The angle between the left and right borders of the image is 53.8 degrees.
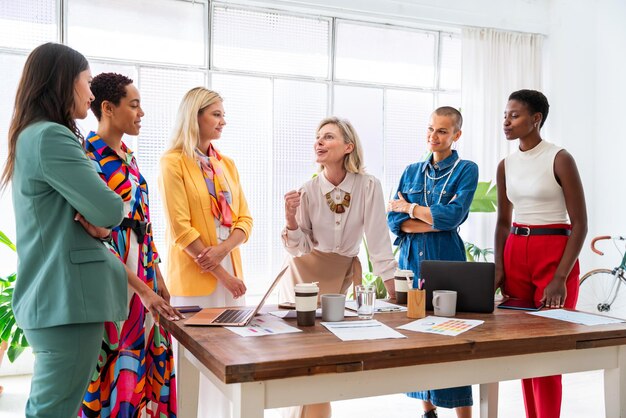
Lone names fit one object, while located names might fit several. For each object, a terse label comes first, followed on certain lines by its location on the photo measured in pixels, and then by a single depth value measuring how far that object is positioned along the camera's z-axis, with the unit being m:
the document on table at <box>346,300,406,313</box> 2.27
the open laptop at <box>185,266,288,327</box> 1.95
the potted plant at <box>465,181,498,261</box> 5.41
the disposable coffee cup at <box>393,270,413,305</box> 2.39
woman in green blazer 1.74
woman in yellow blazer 2.71
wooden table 1.54
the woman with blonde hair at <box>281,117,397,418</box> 2.76
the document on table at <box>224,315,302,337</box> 1.84
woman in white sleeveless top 2.58
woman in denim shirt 2.88
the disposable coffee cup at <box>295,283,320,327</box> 1.96
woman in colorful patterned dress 2.18
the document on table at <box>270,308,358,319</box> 2.13
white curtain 5.73
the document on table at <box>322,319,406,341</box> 1.81
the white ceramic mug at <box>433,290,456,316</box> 2.15
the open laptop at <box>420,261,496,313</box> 2.20
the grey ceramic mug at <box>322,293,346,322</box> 2.05
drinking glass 2.11
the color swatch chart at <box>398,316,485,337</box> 1.90
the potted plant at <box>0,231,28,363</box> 3.75
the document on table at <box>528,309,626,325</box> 2.10
